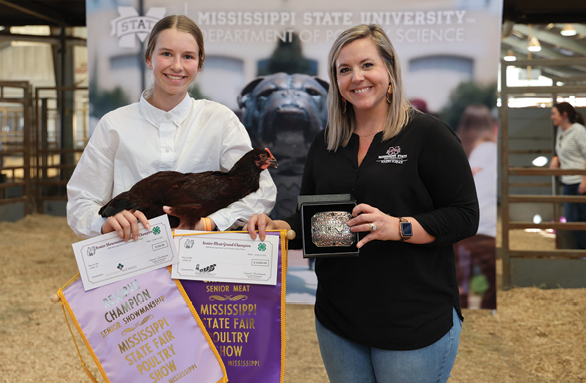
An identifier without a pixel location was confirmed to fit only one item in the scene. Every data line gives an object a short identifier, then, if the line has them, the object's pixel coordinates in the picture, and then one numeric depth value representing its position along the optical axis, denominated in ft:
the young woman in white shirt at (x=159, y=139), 4.53
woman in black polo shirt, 4.38
